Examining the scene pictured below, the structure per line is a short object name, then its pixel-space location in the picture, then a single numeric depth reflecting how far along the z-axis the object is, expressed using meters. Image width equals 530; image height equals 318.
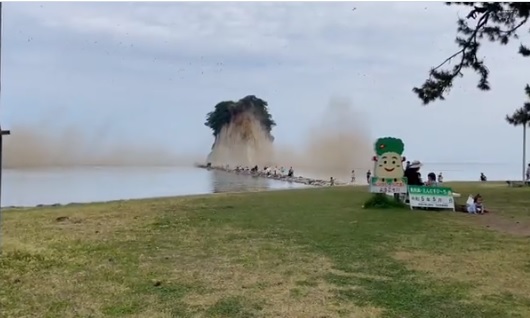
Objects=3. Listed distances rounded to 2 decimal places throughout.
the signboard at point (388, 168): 12.67
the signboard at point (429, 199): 12.23
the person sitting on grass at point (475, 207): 11.72
